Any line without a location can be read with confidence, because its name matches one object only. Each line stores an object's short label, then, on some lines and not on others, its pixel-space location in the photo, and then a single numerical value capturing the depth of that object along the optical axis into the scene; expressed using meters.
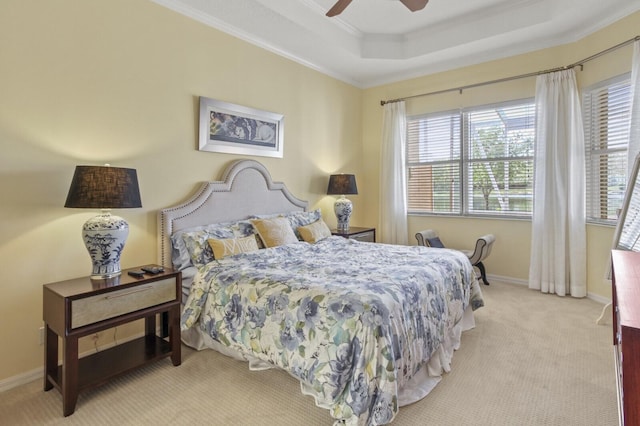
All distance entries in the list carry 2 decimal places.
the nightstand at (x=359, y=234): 4.49
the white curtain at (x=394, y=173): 5.20
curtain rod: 3.43
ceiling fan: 2.59
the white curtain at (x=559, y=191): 3.85
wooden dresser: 0.96
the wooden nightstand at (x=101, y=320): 1.97
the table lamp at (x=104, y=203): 2.21
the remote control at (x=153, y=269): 2.47
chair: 4.05
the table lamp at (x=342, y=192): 4.65
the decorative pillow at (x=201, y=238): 2.88
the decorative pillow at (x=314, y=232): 3.75
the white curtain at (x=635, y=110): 3.18
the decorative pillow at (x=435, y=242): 4.52
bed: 1.77
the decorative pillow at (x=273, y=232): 3.32
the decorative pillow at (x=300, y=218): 3.86
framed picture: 3.36
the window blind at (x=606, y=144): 3.55
